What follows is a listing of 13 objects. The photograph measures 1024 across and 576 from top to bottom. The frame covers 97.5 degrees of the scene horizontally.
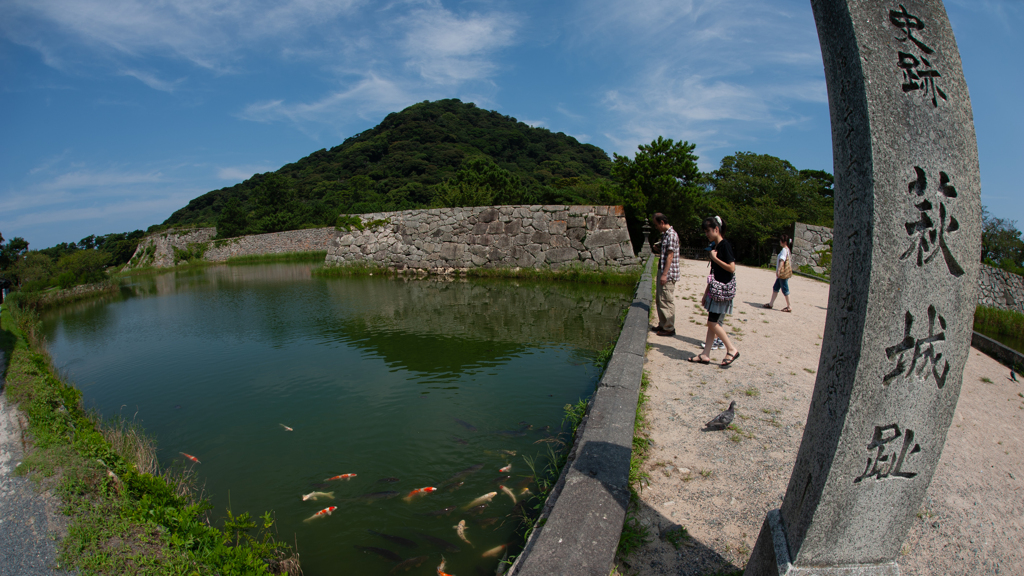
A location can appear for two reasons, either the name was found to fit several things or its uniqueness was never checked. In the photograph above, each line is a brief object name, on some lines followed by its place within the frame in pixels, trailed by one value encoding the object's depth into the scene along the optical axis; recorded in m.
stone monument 1.43
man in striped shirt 5.96
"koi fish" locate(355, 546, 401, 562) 2.89
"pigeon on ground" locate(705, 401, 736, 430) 3.56
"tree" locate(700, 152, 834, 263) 19.89
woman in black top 4.91
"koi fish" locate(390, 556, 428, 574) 2.80
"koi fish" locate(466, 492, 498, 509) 3.35
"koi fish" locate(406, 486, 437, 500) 3.51
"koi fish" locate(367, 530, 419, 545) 2.99
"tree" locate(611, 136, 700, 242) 20.31
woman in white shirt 8.26
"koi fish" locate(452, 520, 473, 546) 3.02
